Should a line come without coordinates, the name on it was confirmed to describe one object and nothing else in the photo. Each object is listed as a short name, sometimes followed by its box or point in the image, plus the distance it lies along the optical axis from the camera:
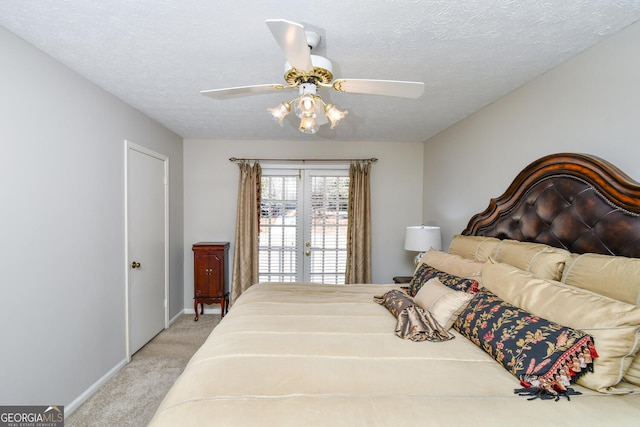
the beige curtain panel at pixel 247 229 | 3.96
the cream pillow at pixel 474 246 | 2.21
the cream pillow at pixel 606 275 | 1.21
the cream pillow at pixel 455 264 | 2.02
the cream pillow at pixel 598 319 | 1.07
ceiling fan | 1.47
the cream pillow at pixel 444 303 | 1.70
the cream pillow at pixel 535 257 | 1.60
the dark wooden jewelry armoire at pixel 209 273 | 3.77
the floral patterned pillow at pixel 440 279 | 1.86
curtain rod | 4.08
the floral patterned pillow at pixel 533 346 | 1.09
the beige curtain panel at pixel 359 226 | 4.03
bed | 0.99
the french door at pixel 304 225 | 4.18
